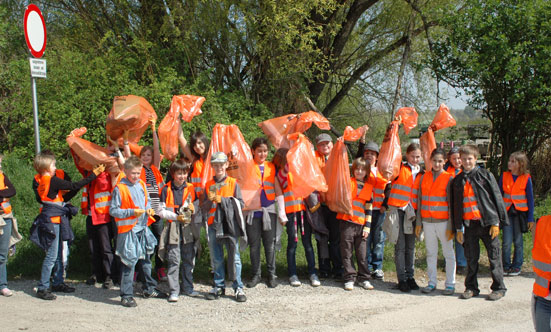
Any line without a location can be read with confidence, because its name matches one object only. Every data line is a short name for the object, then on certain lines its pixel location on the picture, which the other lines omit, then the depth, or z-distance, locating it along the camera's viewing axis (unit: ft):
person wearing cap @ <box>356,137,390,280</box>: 20.61
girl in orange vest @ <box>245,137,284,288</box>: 19.39
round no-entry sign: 19.43
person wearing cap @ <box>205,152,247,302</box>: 17.84
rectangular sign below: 19.10
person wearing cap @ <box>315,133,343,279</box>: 20.52
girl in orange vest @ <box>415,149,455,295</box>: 18.84
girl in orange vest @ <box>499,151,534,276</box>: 21.84
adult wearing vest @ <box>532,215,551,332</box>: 10.73
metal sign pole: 19.70
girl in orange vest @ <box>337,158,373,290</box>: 19.52
